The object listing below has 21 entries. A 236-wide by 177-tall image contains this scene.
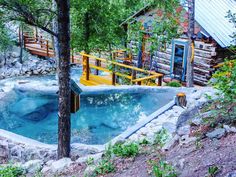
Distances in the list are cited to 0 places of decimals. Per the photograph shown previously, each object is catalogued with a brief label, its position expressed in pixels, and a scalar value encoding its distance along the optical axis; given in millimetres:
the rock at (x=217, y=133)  3244
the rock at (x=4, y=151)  5553
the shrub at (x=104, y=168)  3360
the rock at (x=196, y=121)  3813
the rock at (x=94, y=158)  3863
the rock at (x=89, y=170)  3423
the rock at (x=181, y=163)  2889
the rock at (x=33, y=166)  4114
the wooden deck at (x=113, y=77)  9826
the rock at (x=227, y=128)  3257
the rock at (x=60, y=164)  3951
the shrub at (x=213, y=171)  2580
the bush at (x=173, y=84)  9923
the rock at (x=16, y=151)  5407
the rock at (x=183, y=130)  3687
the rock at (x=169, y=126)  5317
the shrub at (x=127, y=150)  3571
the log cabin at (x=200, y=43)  10315
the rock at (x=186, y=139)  3399
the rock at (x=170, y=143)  3492
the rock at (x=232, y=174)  2494
